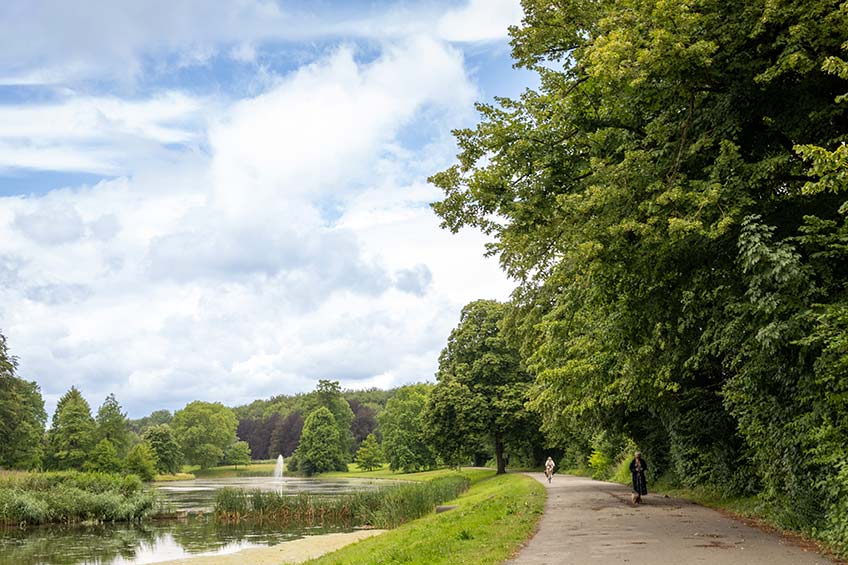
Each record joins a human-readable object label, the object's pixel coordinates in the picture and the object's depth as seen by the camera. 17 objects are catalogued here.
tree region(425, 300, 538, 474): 46.56
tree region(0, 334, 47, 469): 63.09
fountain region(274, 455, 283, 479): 97.20
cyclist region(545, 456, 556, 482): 34.38
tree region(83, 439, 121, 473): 70.93
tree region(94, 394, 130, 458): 77.06
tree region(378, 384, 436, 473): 78.69
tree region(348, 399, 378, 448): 132.38
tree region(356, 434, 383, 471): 100.62
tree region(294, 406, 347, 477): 97.44
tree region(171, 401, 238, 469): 114.50
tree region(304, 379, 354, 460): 115.50
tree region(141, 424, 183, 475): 94.30
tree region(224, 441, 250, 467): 123.31
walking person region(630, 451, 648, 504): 19.77
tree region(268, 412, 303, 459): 132.62
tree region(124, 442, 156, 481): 72.81
